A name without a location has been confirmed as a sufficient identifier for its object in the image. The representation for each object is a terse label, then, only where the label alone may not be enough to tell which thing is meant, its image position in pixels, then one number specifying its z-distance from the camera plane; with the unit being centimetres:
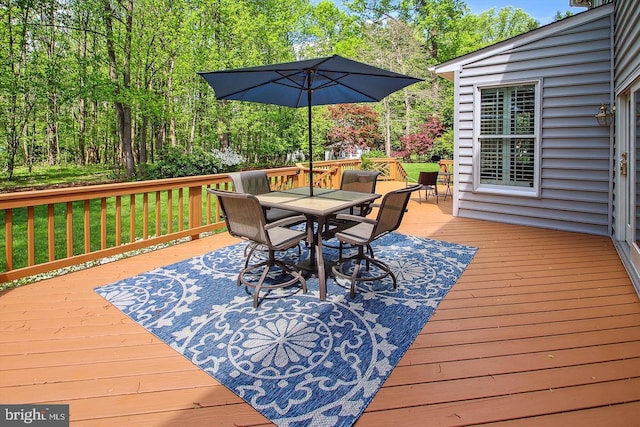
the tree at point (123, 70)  1023
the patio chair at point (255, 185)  438
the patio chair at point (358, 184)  402
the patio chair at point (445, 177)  841
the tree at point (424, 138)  1446
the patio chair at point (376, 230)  293
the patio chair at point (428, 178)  731
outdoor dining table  303
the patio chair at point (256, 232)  280
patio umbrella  311
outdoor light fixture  439
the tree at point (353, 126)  1473
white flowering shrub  1145
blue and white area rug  181
